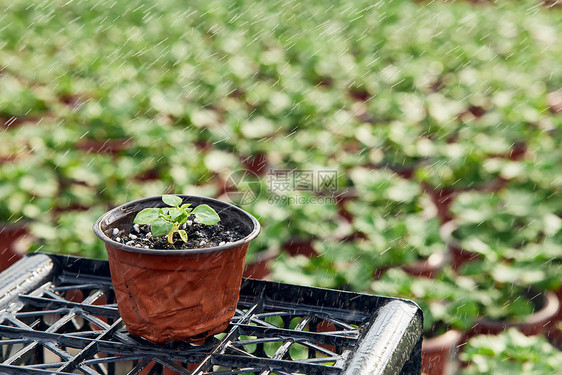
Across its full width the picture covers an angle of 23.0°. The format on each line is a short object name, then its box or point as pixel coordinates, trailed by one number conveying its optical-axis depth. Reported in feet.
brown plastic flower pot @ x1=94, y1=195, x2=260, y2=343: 3.21
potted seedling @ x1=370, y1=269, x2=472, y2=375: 4.88
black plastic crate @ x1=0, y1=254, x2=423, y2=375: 3.20
